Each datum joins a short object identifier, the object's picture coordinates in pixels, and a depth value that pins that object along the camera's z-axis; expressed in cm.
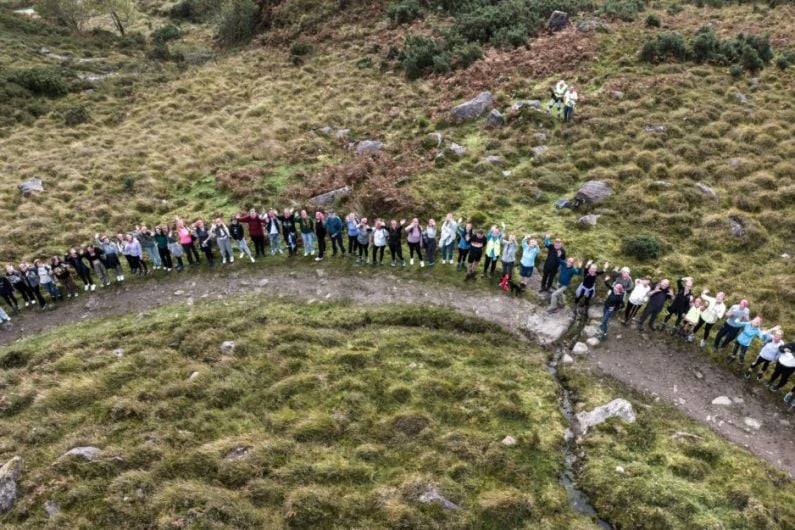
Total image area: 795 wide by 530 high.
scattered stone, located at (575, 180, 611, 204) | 2288
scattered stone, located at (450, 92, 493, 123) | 2961
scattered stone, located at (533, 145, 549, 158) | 2623
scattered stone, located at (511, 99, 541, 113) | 2891
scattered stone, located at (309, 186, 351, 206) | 2439
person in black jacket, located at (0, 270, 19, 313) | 1952
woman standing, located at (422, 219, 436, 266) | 1948
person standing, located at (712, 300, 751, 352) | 1516
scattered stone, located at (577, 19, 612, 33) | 3594
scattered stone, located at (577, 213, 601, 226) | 2161
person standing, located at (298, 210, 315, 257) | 2098
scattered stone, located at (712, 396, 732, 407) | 1448
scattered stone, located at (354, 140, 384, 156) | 2819
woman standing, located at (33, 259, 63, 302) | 1972
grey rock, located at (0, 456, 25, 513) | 1209
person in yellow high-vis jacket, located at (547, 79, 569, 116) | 2819
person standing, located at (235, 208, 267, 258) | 2083
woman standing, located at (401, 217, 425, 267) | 1967
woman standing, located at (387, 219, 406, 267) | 1973
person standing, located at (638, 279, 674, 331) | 1625
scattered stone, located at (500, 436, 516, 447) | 1341
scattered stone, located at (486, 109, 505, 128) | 2866
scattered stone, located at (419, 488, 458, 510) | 1195
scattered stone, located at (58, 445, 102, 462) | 1293
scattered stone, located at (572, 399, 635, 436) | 1397
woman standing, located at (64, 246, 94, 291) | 2031
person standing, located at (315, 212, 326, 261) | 2047
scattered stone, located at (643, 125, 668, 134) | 2649
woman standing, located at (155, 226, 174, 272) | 2088
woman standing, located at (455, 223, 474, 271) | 1914
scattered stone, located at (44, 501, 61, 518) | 1186
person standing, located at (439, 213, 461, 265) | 1967
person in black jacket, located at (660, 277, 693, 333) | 1611
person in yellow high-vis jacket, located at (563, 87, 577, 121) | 2762
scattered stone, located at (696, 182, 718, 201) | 2231
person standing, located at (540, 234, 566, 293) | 1794
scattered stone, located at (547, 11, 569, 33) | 3772
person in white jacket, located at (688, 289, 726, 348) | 1566
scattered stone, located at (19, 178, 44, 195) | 2715
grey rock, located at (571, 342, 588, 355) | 1641
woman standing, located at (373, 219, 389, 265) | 2002
